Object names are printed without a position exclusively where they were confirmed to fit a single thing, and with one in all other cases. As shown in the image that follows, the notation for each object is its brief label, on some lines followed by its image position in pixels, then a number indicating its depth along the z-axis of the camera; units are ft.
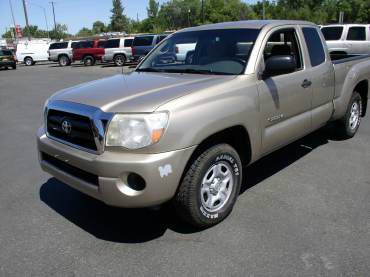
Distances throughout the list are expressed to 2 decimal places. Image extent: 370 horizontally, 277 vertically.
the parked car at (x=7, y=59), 101.04
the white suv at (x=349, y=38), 51.55
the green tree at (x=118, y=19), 429.79
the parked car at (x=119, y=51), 89.51
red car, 96.37
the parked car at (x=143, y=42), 80.23
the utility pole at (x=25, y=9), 156.27
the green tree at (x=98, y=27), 503.03
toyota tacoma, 10.33
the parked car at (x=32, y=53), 122.72
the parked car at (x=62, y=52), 106.83
